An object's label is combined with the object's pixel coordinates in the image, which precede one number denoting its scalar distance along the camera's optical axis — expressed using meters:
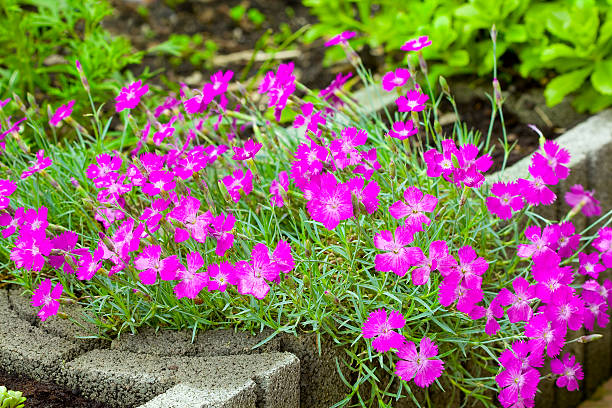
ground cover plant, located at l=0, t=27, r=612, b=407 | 1.17
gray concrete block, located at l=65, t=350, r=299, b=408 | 1.15
